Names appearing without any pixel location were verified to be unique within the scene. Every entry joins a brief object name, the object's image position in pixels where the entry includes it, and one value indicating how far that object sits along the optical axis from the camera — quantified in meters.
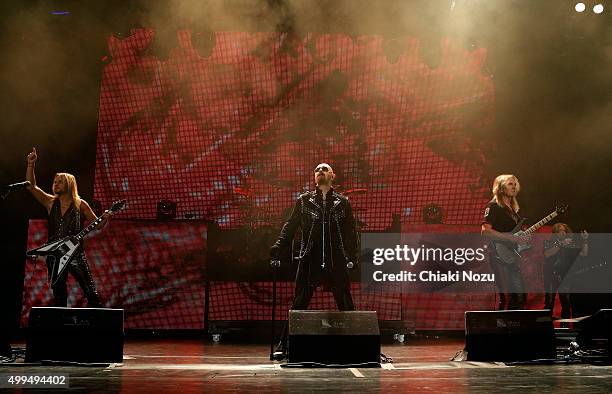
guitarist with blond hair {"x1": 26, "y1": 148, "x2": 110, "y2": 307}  5.47
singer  4.99
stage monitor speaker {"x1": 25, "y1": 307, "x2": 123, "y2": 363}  4.27
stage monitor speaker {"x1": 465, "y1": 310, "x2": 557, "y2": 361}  4.48
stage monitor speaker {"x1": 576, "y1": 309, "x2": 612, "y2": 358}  4.48
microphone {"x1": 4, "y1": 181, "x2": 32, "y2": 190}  5.25
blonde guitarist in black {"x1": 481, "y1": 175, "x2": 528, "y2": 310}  5.00
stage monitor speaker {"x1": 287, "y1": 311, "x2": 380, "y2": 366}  4.25
